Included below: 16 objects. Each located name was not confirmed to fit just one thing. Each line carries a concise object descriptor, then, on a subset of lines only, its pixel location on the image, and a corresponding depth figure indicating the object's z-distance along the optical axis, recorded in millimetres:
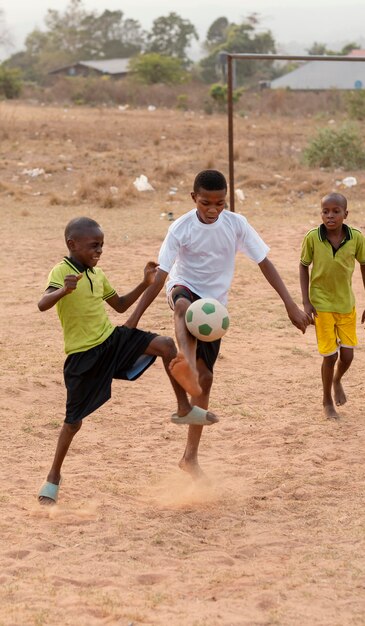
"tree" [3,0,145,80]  81831
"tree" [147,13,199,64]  75438
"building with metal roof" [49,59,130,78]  64188
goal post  11414
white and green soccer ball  4680
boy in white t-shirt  4801
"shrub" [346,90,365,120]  27000
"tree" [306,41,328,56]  82225
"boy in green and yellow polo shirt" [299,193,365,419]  6079
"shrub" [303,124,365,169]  19172
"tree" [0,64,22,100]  36562
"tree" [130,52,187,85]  46594
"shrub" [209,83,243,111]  34162
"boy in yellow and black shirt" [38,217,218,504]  4652
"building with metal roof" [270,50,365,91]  58906
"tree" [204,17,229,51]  93250
